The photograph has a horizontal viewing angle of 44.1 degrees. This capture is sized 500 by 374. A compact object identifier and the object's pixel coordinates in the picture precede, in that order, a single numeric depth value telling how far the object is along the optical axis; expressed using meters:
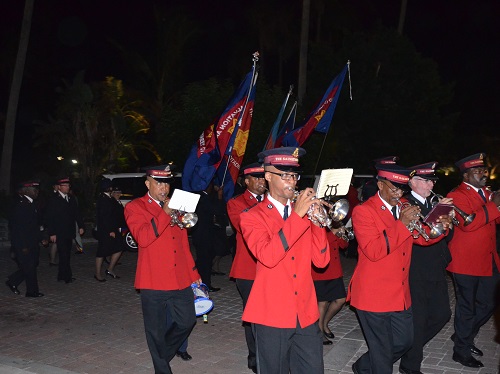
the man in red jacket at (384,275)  5.15
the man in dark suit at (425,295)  6.01
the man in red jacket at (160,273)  5.86
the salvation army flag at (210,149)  7.99
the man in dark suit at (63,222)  11.50
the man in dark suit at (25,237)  10.30
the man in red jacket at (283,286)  4.40
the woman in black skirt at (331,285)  7.23
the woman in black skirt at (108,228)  11.71
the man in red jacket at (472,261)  6.59
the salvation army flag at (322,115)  9.31
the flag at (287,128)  9.15
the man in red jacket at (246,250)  6.50
